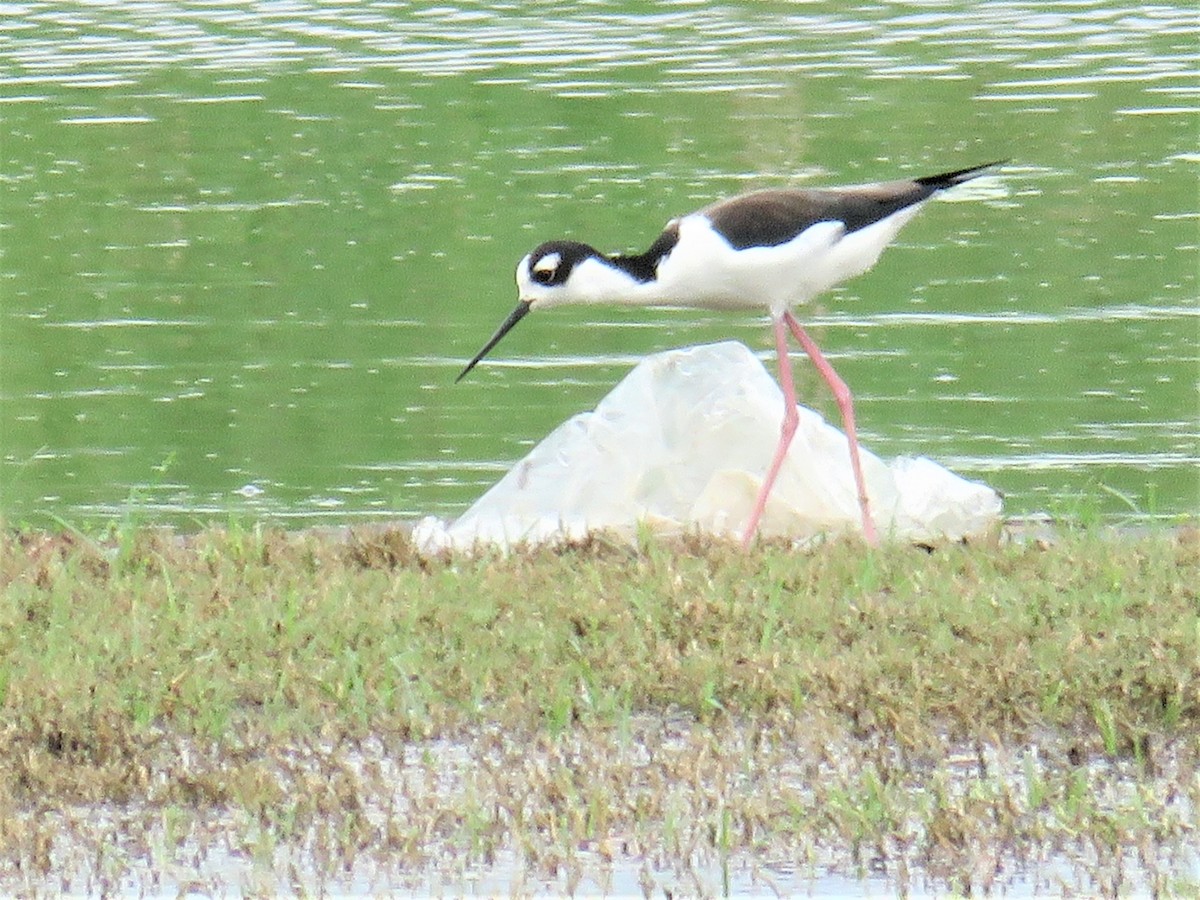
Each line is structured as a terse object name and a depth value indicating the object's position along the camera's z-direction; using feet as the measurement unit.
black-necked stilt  52.08
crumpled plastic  51.62
